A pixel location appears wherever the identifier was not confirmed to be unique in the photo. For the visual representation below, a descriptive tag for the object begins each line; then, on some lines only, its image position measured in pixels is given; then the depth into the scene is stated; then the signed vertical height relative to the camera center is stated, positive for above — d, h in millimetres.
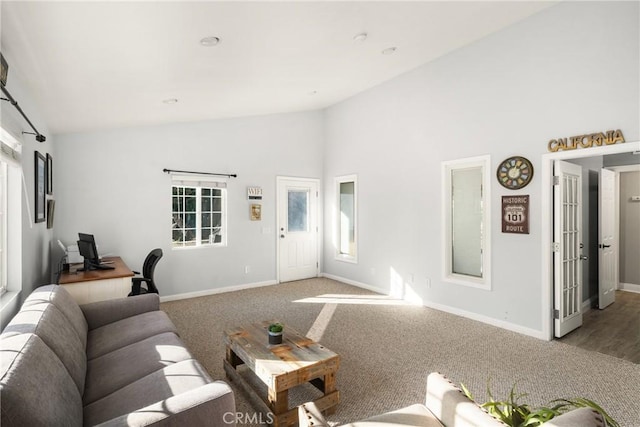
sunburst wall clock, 3826 +480
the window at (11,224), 2580 -49
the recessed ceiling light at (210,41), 2562 +1353
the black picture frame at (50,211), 3865 +73
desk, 3256 -665
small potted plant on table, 2520 -886
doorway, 3670 -360
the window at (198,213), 5344 +53
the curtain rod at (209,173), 5160 +702
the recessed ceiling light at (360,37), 3381 +1808
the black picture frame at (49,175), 3818 +499
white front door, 6430 -257
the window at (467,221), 4273 -97
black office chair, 4027 -741
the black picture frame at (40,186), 3158 +310
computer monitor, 3693 -394
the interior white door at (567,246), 3672 -376
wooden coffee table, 2116 -999
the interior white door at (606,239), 4668 -365
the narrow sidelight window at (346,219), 6324 -78
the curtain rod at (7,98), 2051 +760
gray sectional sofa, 1326 -833
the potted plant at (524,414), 1218 -780
